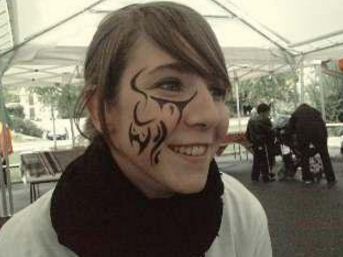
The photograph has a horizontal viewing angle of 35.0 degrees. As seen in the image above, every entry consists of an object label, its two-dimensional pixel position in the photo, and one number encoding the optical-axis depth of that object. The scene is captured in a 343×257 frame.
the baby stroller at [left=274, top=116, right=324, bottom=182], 8.38
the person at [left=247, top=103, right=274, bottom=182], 8.83
